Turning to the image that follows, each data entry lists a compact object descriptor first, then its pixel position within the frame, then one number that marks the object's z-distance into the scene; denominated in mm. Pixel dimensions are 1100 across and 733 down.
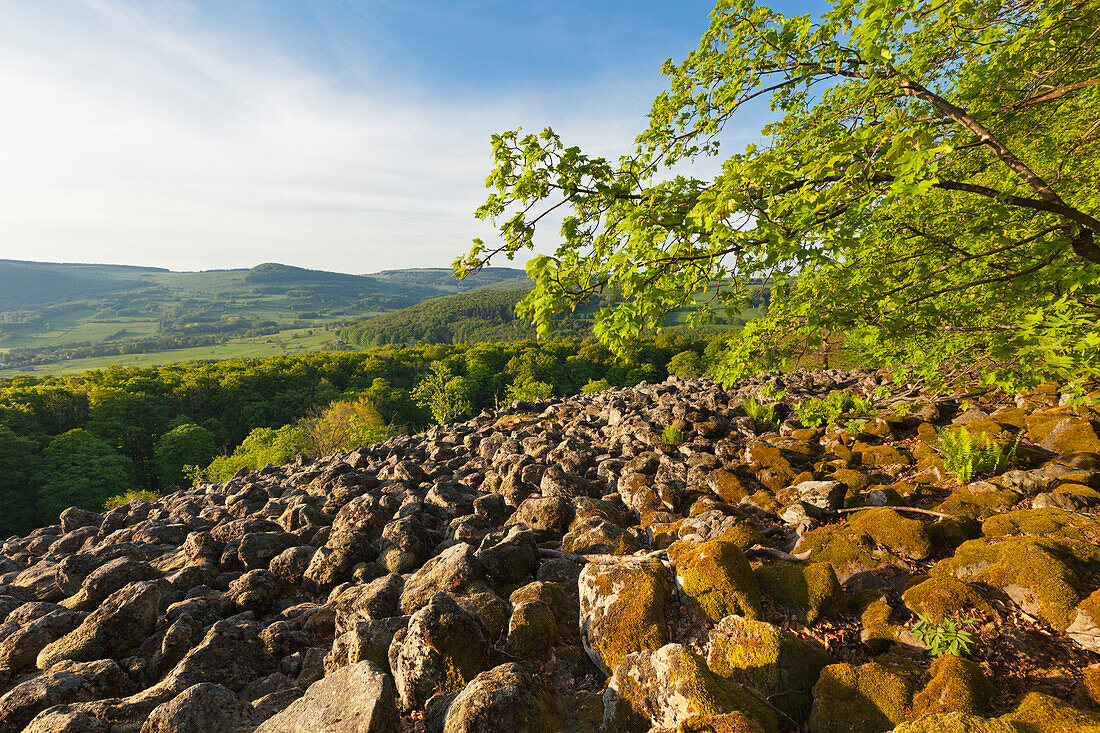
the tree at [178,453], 63781
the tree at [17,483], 50562
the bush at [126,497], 48103
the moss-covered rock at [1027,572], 4385
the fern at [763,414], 13578
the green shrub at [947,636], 4137
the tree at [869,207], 5074
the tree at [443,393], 65125
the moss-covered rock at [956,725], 2969
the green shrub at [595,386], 79862
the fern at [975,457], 7371
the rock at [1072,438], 7656
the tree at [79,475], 51938
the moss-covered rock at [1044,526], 5129
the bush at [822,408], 8273
